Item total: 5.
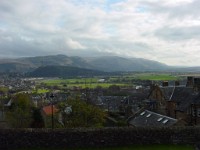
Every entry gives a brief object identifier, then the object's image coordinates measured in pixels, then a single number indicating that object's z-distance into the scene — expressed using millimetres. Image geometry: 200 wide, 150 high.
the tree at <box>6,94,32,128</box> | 51022
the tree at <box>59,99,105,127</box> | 38500
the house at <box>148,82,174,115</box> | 50125
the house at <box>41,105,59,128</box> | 50031
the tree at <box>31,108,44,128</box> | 48906
